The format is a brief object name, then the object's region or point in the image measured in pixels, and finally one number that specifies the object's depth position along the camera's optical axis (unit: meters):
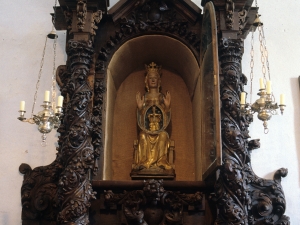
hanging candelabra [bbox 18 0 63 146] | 3.11
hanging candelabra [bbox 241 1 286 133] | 3.12
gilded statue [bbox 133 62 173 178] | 3.76
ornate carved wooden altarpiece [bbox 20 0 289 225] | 3.00
